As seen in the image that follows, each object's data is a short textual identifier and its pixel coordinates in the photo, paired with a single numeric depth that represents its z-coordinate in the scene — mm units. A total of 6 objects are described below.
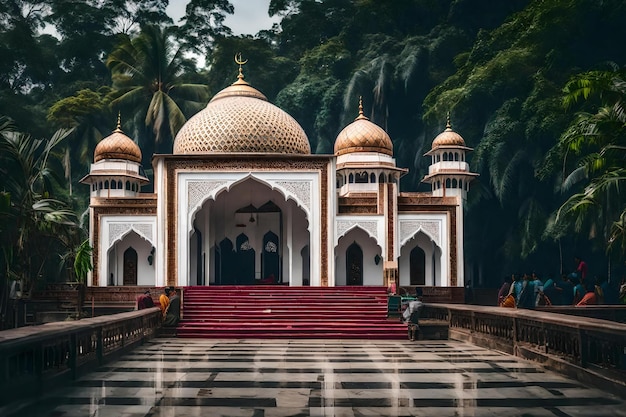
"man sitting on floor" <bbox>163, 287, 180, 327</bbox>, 16828
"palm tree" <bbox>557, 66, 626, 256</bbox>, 16391
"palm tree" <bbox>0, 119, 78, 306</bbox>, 17078
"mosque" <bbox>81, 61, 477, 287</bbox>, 24406
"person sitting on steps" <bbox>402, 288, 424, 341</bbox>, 16250
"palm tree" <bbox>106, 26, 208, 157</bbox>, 42531
